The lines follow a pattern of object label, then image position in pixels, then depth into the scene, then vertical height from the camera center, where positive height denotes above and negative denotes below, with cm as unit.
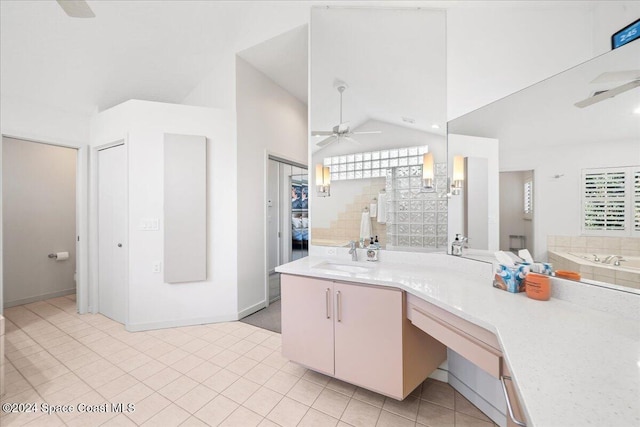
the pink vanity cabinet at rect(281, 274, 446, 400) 153 -80
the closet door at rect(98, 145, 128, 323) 290 -22
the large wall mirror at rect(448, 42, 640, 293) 105 +19
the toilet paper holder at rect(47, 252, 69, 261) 379 -62
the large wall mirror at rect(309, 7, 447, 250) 200 +72
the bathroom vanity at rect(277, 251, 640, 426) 61 -43
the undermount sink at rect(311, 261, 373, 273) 195 -44
